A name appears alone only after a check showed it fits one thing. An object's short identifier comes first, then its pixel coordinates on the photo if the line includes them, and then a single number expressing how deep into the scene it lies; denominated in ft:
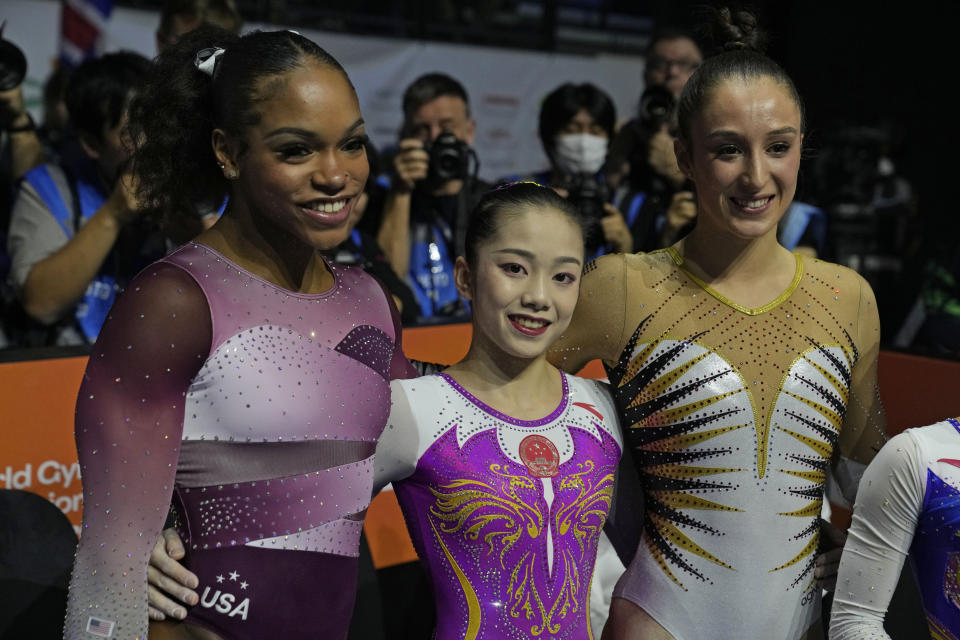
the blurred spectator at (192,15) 11.70
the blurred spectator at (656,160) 12.03
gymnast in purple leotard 6.66
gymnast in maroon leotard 5.33
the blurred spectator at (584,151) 11.53
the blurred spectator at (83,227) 9.50
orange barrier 8.25
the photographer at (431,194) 11.99
